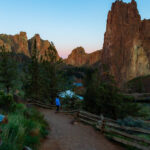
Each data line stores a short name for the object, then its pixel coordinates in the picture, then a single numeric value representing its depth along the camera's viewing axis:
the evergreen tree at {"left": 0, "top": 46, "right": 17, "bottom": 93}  18.47
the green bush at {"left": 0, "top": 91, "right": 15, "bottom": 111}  7.91
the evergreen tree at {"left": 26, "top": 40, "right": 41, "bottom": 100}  16.20
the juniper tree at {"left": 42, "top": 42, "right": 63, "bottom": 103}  16.56
